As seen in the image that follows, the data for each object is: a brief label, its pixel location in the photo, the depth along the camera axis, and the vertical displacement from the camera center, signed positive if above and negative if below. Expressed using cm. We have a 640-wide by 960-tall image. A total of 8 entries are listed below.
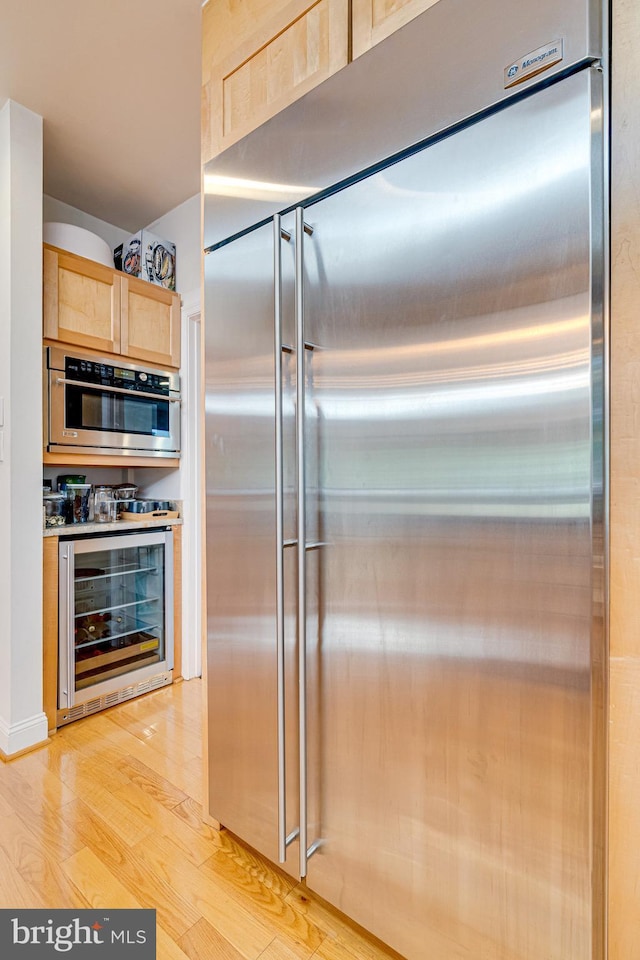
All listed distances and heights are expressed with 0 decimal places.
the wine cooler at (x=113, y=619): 227 -75
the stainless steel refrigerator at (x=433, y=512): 85 -7
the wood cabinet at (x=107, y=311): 228 +89
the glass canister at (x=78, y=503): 252 -12
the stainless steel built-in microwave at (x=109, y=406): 227 +39
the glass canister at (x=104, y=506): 264 -14
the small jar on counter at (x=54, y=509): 230 -14
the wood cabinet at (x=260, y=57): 121 +118
